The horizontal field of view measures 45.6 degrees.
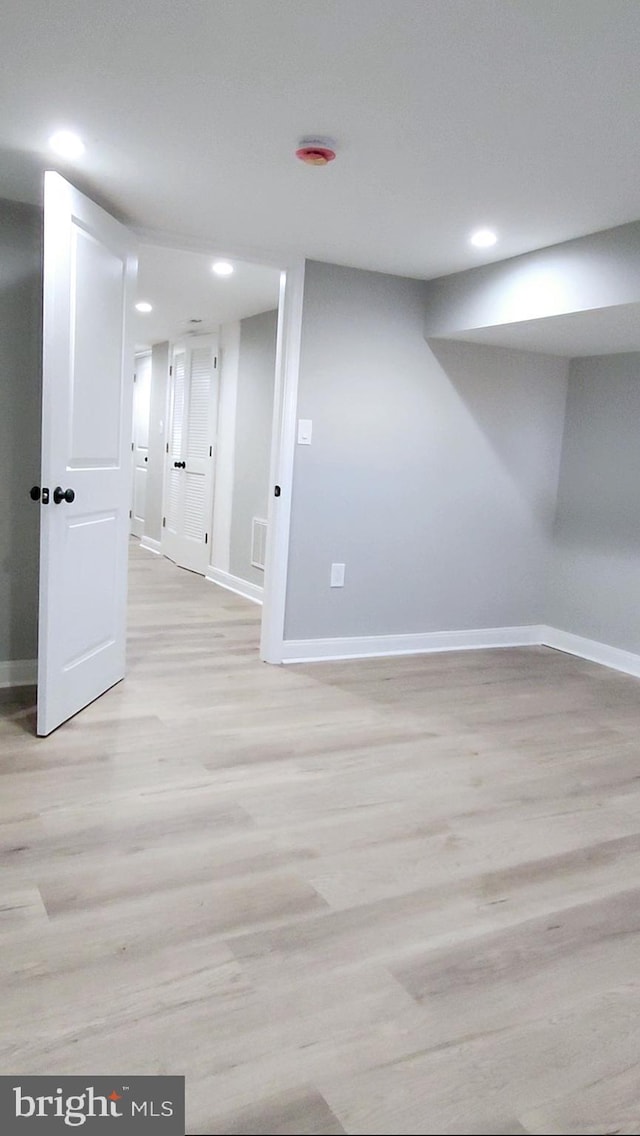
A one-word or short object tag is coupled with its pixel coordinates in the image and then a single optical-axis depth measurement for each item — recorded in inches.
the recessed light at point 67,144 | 100.7
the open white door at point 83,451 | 109.0
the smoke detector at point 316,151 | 96.0
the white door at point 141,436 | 334.7
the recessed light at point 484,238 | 130.6
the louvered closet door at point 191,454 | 261.9
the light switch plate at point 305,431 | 160.9
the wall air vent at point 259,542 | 226.7
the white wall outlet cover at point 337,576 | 169.6
